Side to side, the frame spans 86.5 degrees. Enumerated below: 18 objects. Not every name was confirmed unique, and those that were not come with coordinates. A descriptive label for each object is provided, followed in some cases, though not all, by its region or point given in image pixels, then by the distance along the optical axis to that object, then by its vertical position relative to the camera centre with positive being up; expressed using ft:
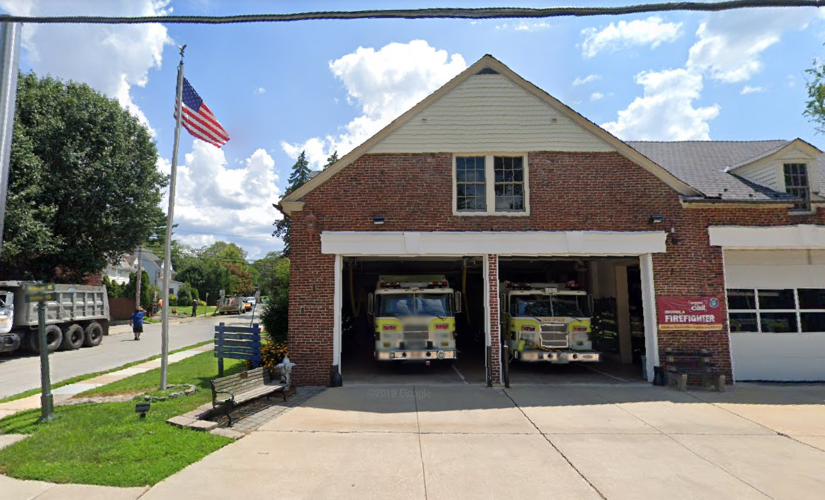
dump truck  51.42 -2.90
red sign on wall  36.06 -2.31
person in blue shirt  71.36 -4.61
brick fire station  36.01 +5.50
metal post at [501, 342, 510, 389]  34.44 -5.89
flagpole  31.45 +2.56
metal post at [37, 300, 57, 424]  24.93 -5.16
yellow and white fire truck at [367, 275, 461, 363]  38.29 -2.51
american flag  33.32 +13.48
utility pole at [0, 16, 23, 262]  13.93 +6.91
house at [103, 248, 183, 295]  165.60 +11.52
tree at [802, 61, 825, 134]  54.13 +22.91
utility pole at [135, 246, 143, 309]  109.11 +3.61
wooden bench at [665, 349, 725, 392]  34.76 -6.33
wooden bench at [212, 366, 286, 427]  24.53 -5.88
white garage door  37.86 -2.53
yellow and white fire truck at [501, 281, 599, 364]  39.09 -3.18
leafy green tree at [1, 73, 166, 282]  67.56 +19.65
